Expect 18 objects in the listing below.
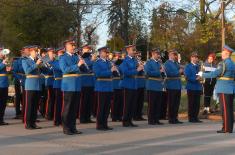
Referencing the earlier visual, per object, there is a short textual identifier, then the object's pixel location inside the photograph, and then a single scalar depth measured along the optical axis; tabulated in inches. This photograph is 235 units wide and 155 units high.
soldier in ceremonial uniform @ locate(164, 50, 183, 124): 539.2
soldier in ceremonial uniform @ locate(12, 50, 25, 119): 556.7
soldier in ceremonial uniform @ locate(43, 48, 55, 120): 531.8
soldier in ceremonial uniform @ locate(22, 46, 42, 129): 477.1
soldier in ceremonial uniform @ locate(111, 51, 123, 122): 552.7
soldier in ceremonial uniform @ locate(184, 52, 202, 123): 544.4
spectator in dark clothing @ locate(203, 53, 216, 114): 629.9
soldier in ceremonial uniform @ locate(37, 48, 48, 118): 546.5
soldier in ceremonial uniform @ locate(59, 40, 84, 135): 443.8
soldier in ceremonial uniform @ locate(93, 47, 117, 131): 475.2
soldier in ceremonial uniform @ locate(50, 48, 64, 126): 510.9
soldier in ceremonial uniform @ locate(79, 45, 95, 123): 532.1
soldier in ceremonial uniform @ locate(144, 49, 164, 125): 523.2
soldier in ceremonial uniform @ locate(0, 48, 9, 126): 516.1
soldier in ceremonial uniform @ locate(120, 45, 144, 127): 501.7
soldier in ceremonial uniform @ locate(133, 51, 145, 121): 560.7
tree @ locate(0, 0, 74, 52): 1256.8
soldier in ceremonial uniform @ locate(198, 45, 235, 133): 462.3
